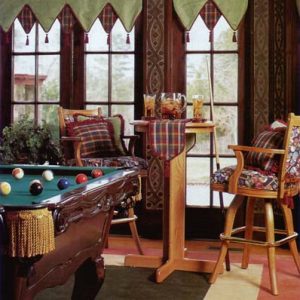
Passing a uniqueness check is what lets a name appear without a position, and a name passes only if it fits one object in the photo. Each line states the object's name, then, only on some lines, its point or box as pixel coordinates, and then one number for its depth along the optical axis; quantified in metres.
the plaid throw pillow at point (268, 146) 4.25
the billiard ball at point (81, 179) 2.96
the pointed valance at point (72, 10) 5.90
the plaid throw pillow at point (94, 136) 5.27
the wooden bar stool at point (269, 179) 4.12
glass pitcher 4.44
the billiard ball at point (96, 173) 3.19
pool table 2.03
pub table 4.45
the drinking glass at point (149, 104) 4.68
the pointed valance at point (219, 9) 5.68
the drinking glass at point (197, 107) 4.56
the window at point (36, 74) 6.17
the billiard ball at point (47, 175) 3.11
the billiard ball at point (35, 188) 2.51
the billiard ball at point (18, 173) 3.17
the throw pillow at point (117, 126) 5.44
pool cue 4.53
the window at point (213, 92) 5.88
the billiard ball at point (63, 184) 2.73
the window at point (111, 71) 6.06
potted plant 5.70
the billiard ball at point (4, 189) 2.52
